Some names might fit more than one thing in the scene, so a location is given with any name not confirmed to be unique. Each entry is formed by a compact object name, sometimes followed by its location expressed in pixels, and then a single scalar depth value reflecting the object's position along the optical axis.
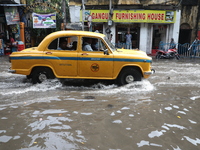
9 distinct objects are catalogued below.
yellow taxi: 6.51
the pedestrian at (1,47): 15.92
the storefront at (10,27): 15.70
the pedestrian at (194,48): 16.11
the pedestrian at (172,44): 17.25
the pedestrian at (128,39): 17.89
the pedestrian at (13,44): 16.58
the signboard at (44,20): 16.97
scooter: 15.02
